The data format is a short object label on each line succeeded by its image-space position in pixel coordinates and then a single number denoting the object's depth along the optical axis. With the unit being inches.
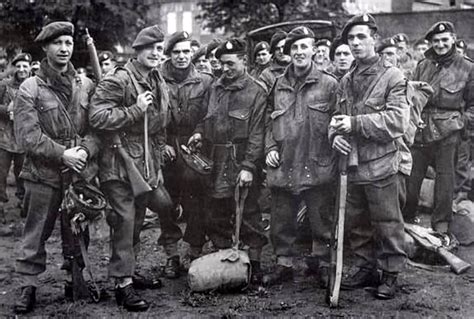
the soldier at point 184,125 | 228.2
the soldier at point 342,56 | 266.2
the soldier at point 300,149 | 205.0
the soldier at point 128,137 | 191.9
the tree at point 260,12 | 561.0
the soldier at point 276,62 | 291.4
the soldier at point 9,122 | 324.2
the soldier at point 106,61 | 359.9
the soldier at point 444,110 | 255.8
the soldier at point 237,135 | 215.6
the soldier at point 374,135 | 188.5
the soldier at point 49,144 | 184.5
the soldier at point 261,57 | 331.3
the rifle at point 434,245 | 229.5
